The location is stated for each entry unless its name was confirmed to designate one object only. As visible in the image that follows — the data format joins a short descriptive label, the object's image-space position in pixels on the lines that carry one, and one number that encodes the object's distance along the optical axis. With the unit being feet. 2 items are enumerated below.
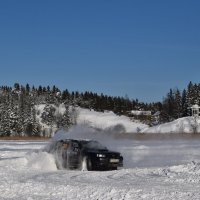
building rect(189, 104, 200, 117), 363.72
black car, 69.62
